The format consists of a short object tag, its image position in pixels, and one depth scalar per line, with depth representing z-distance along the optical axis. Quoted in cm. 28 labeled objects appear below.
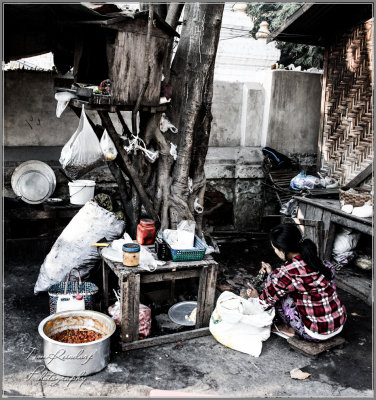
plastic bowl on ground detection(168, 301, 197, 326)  463
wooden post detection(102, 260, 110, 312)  475
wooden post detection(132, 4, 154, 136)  432
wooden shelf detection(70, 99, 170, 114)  454
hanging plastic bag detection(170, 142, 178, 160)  528
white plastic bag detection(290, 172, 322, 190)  723
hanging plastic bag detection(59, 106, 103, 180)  447
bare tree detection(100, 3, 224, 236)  511
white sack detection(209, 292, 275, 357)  414
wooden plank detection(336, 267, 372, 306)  555
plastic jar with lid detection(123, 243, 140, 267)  405
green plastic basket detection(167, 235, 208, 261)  429
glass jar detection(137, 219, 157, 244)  467
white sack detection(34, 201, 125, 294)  502
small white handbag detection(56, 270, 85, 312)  416
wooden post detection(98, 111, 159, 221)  470
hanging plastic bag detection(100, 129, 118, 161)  479
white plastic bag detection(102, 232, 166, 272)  412
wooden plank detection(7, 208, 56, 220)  620
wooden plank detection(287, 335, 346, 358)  416
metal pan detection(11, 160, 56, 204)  630
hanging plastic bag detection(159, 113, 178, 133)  528
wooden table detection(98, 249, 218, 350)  402
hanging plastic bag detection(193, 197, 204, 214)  560
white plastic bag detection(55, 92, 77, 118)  475
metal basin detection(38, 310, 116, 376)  360
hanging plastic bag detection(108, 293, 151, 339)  430
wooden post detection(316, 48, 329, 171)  805
